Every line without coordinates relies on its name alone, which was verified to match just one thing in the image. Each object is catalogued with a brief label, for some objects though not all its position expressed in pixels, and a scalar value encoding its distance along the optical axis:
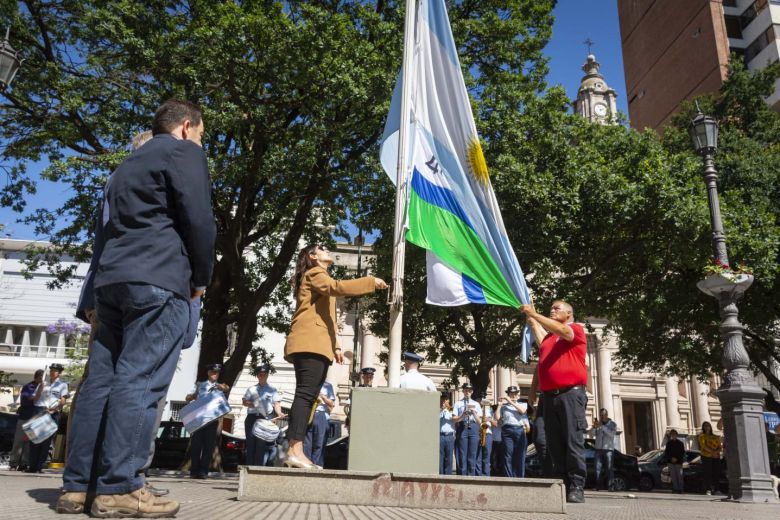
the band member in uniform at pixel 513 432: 13.84
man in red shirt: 5.99
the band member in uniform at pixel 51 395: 10.48
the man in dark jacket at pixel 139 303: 2.98
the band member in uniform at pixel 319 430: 11.31
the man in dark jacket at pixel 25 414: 11.00
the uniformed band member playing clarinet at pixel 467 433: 13.91
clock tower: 58.94
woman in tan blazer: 5.20
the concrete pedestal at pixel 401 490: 4.42
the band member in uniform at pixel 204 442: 10.58
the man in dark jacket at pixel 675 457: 17.64
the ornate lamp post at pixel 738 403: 9.09
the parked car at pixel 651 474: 19.14
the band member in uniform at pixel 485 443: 14.37
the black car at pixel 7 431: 16.28
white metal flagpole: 5.71
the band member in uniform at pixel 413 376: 11.10
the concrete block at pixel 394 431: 4.84
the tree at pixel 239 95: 12.50
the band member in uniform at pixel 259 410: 11.15
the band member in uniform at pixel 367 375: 12.47
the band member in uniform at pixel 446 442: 13.67
